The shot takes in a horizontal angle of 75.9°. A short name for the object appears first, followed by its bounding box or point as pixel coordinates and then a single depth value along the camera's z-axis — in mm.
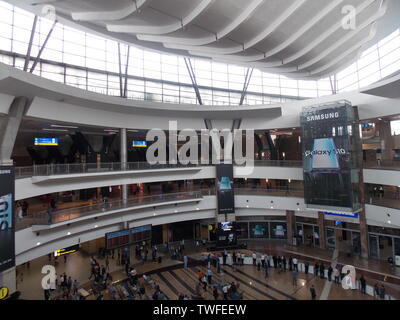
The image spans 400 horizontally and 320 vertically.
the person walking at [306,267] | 17781
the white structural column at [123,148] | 21766
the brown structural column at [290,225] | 24484
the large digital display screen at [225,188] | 24188
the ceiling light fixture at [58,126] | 20166
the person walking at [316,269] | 17312
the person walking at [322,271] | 17094
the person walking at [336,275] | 16297
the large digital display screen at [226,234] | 22797
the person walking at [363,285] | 14680
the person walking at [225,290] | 13933
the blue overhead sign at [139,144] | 27172
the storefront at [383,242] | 18844
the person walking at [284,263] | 18519
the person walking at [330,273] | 16562
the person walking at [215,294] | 13812
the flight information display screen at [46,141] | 20641
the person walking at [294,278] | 16094
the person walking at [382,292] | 13406
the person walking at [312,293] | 13635
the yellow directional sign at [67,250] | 16141
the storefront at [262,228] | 25938
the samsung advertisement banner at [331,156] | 19156
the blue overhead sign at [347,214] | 19383
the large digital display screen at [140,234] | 20234
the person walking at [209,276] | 16562
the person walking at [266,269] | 17266
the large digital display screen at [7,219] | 9945
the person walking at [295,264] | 18106
